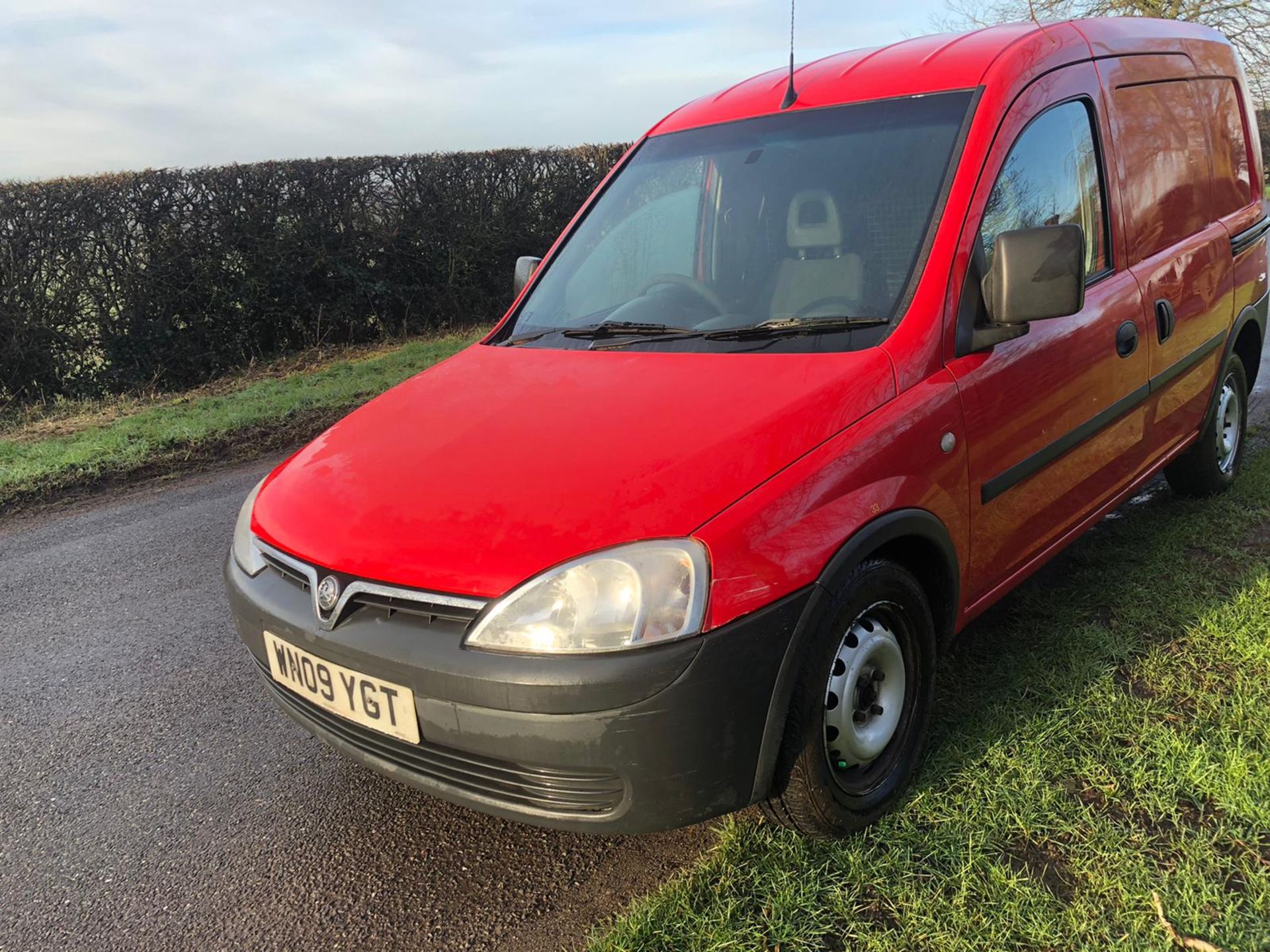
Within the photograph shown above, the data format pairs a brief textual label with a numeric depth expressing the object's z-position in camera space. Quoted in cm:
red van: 189
